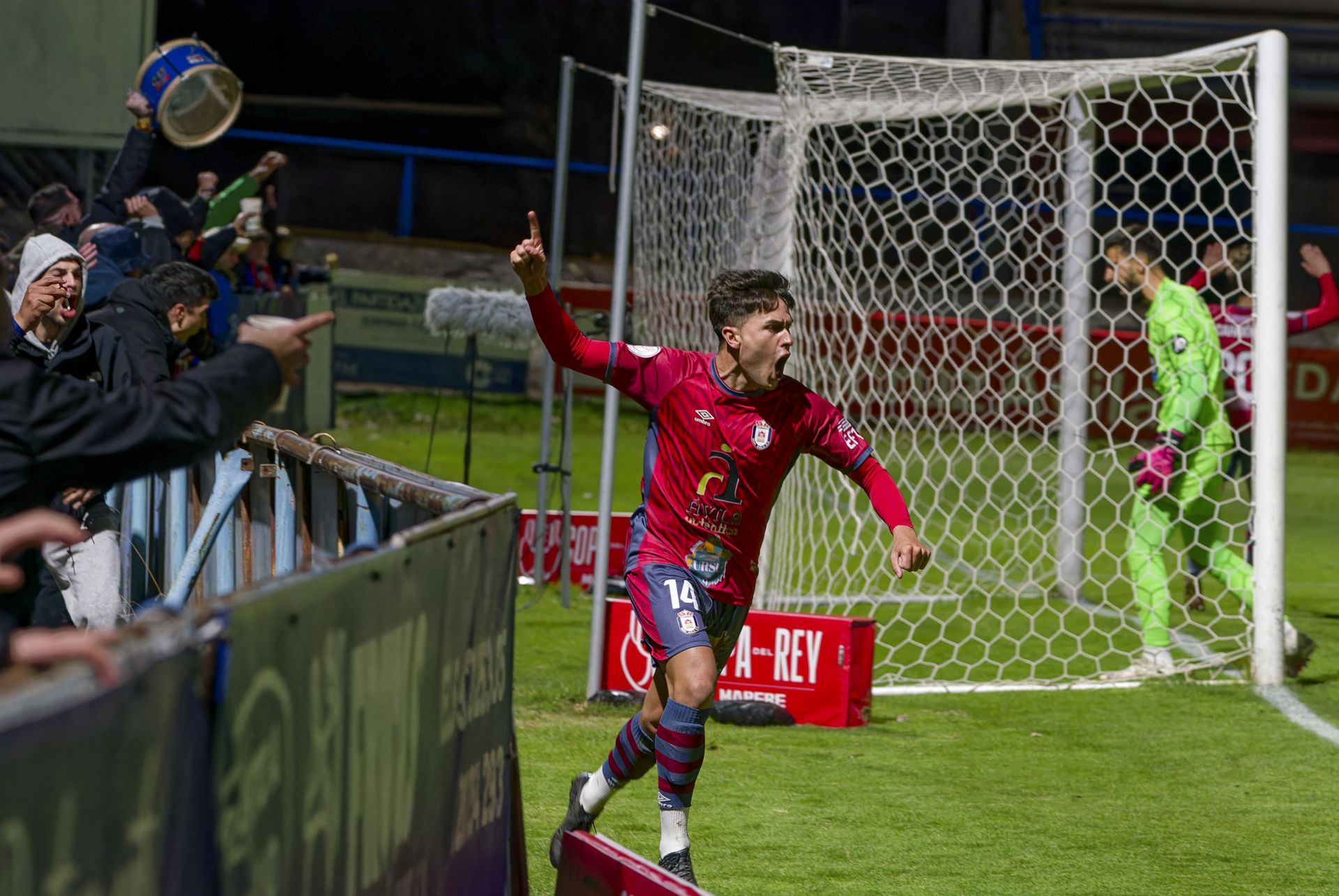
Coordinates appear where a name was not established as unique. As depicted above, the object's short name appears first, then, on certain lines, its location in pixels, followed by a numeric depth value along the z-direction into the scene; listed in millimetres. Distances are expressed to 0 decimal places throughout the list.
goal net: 16797
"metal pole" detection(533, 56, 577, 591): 19750
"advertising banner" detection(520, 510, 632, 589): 20281
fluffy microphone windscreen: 20328
